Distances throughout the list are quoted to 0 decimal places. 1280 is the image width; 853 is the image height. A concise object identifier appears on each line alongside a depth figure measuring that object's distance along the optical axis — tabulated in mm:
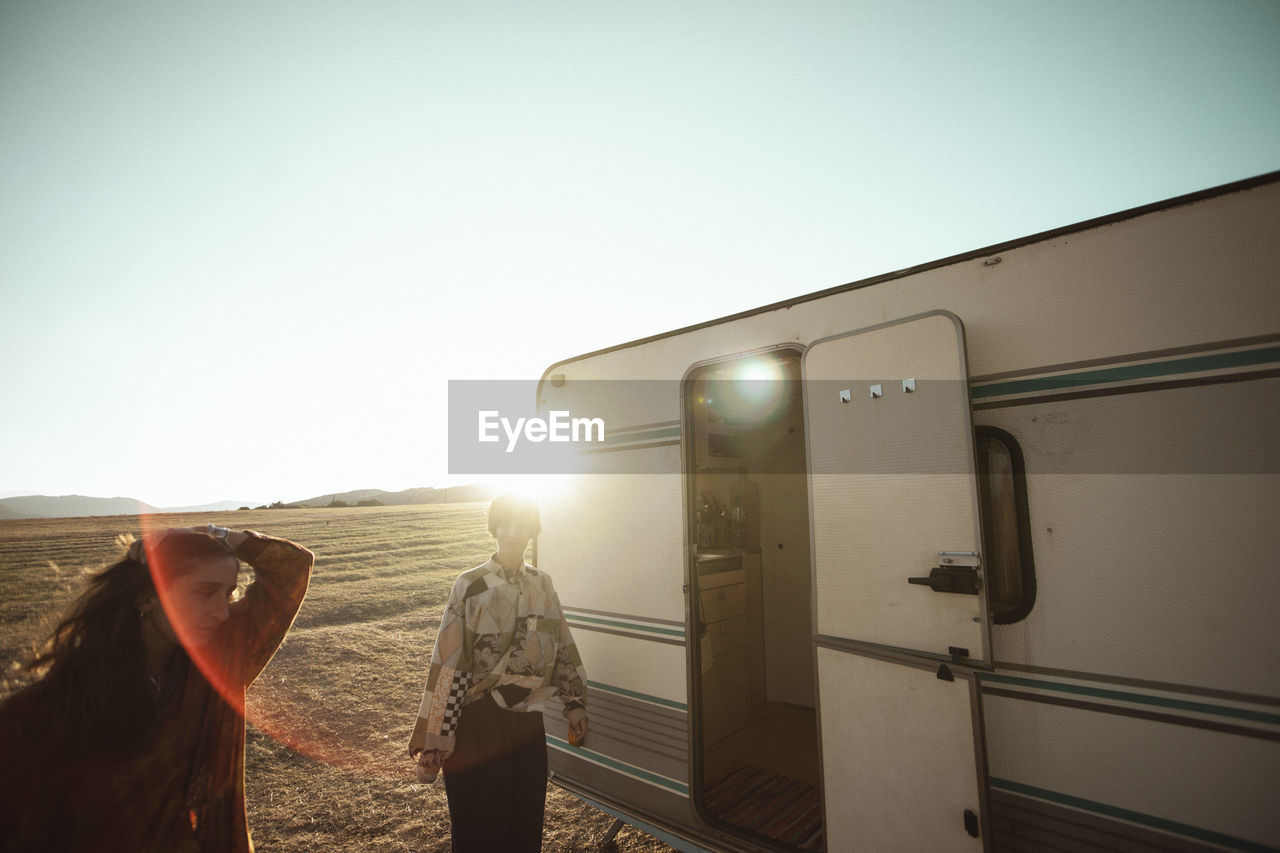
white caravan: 1925
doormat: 3398
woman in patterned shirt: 2445
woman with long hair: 1383
